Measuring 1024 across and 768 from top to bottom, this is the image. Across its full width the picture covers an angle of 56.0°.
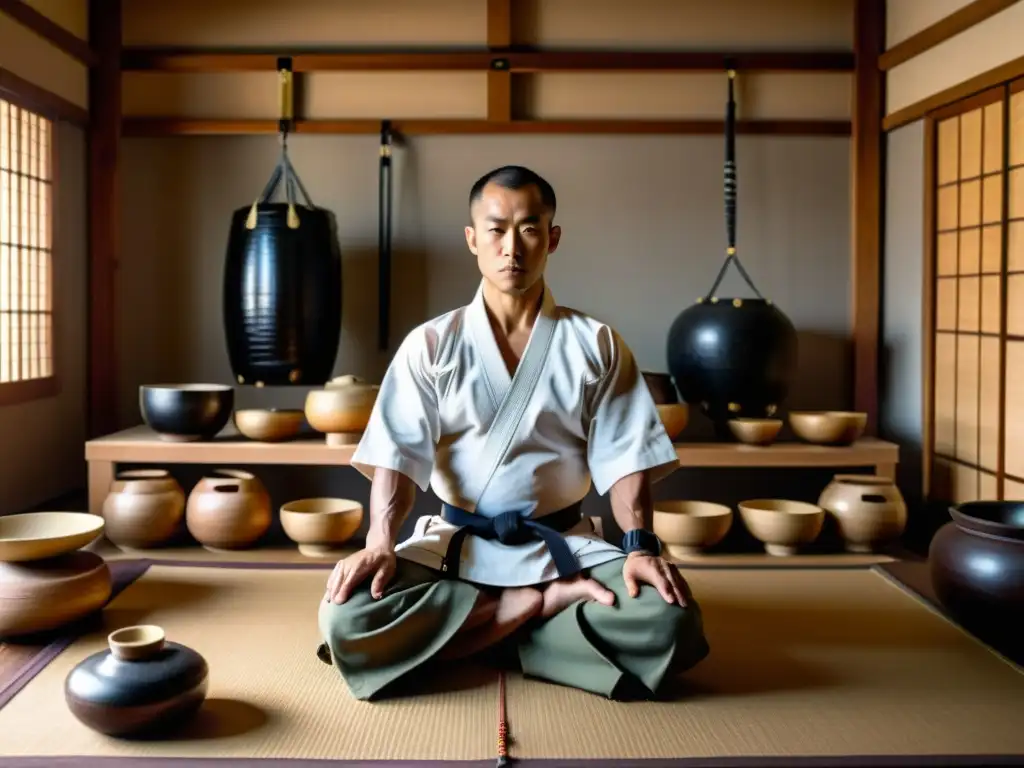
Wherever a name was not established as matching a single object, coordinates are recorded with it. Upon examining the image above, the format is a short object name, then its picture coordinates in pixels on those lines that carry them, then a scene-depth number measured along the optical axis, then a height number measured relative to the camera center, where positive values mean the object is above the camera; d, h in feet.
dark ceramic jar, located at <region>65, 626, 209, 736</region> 6.44 -2.33
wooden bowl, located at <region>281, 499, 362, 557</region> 11.97 -2.26
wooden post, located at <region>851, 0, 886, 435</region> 14.85 +2.27
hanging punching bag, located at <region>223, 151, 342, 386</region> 13.62 +0.75
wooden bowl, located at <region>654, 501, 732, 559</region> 11.95 -2.26
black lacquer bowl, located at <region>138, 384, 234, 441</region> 12.85 -0.89
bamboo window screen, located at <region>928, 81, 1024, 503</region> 11.66 +0.63
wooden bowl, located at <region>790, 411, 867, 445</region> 13.25 -1.08
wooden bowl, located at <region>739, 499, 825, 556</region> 12.08 -2.24
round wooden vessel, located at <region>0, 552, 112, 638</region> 8.29 -2.20
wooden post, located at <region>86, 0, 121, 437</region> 14.75 +2.13
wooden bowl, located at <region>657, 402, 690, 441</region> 13.19 -0.95
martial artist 7.44 -1.27
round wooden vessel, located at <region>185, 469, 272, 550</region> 12.19 -2.14
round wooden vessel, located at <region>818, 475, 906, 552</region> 12.25 -2.08
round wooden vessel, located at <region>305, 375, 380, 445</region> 12.92 -0.88
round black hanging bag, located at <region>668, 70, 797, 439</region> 13.41 -0.12
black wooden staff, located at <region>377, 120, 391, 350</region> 14.84 +1.71
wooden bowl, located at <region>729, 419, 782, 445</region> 13.26 -1.14
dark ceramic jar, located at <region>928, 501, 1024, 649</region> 8.13 -1.95
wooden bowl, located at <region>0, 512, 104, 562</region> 8.50 -1.79
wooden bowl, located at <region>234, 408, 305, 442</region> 13.12 -1.08
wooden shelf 12.86 -1.46
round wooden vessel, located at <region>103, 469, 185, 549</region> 12.09 -2.12
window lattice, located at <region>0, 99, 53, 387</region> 12.66 +1.33
